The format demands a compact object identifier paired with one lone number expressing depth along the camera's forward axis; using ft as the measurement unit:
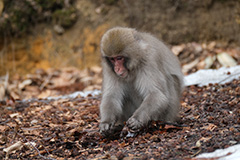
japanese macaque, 28.25
